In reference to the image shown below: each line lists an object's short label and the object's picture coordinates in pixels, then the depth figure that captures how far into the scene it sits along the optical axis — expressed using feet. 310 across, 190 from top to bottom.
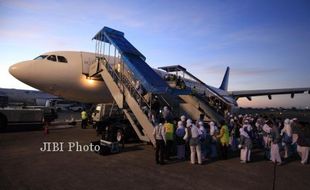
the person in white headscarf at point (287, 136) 28.87
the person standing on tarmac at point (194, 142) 23.97
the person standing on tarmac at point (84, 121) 53.79
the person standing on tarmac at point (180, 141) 25.78
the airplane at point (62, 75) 40.12
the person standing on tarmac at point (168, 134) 24.41
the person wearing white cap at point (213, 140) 26.91
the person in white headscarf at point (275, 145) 24.88
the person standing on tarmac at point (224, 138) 26.17
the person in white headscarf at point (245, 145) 25.42
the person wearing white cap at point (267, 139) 27.65
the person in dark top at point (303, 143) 25.79
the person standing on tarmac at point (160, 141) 23.31
